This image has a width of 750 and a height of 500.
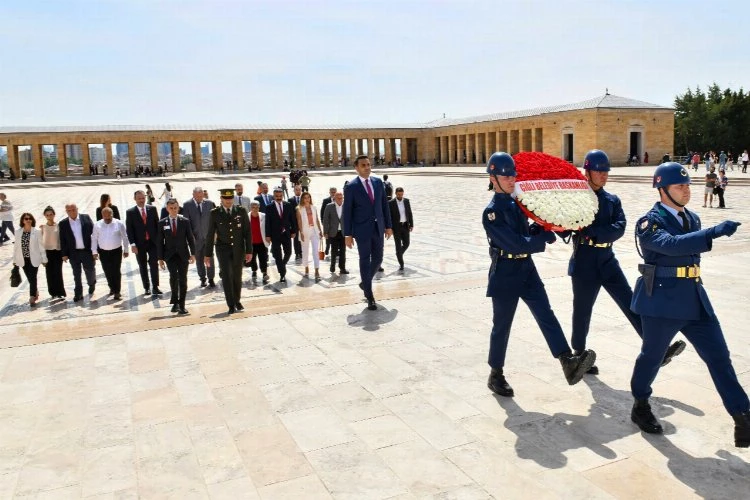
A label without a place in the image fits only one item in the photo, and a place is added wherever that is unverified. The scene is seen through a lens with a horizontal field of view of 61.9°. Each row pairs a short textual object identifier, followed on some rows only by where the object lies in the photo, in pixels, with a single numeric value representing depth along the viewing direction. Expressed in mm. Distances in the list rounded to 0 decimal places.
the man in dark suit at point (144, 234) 9414
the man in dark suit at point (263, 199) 11627
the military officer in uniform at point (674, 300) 3736
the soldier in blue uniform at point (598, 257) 4867
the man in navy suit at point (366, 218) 7852
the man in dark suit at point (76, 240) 9305
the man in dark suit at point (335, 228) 10797
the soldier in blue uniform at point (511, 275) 4426
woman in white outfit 10406
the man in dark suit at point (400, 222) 10906
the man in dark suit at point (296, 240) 11000
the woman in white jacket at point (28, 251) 9125
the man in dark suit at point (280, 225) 10523
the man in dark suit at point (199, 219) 10047
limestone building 47062
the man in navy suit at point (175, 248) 8375
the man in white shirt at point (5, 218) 16500
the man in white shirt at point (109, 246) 9336
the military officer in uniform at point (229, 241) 8070
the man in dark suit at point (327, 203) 11076
